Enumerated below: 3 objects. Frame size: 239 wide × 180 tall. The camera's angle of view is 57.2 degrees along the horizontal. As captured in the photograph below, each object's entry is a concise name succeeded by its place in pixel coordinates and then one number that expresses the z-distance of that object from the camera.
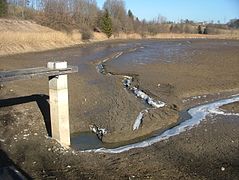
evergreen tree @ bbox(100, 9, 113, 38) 56.70
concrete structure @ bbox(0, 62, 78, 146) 9.13
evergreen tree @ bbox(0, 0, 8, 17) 42.77
